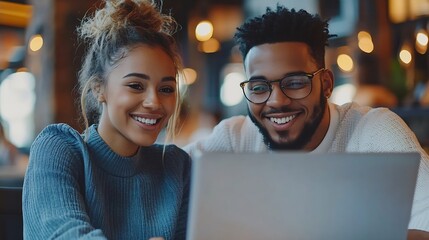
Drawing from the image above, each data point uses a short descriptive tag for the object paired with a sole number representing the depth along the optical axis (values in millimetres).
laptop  934
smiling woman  1244
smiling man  1614
